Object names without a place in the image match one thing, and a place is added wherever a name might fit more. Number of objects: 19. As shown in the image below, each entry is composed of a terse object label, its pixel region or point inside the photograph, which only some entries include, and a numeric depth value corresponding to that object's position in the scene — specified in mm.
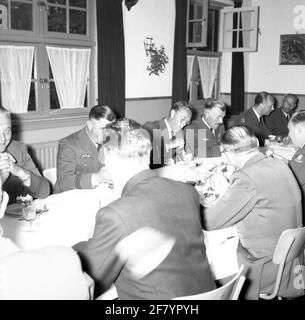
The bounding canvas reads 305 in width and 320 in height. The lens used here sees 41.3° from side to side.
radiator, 5453
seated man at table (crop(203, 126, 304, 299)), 2320
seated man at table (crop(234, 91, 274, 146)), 6043
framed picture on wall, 8672
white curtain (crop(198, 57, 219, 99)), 8297
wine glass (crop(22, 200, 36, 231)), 2338
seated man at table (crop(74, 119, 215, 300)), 1526
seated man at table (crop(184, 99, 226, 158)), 4945
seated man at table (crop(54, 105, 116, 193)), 3396
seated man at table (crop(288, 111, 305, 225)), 3057
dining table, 2193
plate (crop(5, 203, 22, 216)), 2522
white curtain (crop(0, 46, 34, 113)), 5051
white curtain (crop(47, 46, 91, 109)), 5598
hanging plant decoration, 6879
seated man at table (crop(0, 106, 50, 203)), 2828
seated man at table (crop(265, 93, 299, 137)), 7637
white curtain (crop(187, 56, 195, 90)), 7941
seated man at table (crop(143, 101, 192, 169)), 4402
